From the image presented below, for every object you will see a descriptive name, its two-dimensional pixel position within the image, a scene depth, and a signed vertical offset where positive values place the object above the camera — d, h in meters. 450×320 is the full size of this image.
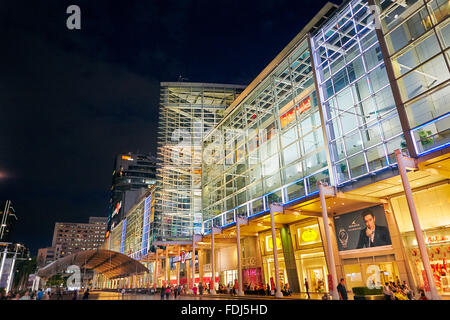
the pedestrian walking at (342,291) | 16.11 -0.59
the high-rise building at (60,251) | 192.62 +22.36
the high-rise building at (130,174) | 149.25 +52.15
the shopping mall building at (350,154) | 19.44 +9.46
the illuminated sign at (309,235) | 29.83 +4.17
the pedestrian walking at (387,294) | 14.97 -0.75
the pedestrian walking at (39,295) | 22.23 -0.45
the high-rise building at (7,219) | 92.00 +22.15
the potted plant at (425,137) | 17.62 +7.55
